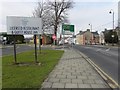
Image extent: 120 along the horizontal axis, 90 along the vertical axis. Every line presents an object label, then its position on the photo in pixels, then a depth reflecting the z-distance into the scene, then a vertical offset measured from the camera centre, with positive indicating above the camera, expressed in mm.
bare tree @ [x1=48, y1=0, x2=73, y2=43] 23247 +8826
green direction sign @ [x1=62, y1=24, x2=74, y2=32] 17114 +2834
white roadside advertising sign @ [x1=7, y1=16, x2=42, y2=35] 5875 +1116
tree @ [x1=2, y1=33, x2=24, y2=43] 37835 +1591
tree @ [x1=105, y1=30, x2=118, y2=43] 30574 +1466
